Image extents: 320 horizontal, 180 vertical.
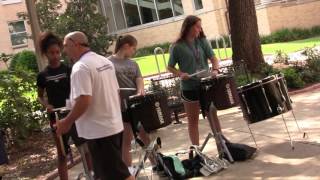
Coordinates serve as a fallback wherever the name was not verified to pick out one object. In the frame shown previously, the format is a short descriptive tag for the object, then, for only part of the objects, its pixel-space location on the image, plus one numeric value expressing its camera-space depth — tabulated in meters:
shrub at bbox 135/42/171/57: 32.41
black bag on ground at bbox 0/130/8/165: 5.98
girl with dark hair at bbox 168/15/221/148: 6.98
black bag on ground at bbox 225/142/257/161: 7.02
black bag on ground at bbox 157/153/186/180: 6.66
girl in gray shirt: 6.55
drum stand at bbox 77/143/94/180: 6.18
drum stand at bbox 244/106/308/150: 6.88
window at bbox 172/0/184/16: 34.25
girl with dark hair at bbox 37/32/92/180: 6.36
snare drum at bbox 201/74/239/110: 6.78
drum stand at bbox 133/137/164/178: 6.53
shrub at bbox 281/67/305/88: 12.59
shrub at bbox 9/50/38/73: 31.00
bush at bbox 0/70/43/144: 10.55
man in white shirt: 4.78
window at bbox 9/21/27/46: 38.50
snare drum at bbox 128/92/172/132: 6.19
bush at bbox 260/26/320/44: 28.10
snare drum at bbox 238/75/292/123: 6.80
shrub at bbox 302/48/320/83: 13.10
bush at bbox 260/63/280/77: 12.88
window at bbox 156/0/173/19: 34.38
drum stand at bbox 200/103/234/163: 7.02
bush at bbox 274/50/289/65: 15.36
